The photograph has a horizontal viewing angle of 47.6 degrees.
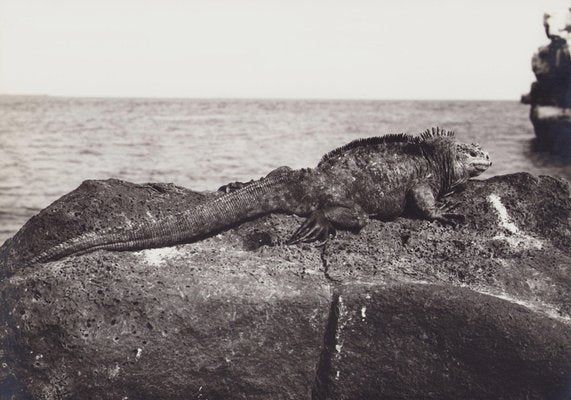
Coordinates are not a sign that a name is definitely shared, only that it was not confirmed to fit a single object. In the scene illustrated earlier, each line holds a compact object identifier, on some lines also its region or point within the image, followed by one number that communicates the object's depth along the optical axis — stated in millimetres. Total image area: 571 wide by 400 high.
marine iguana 4452
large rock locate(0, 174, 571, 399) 3973
